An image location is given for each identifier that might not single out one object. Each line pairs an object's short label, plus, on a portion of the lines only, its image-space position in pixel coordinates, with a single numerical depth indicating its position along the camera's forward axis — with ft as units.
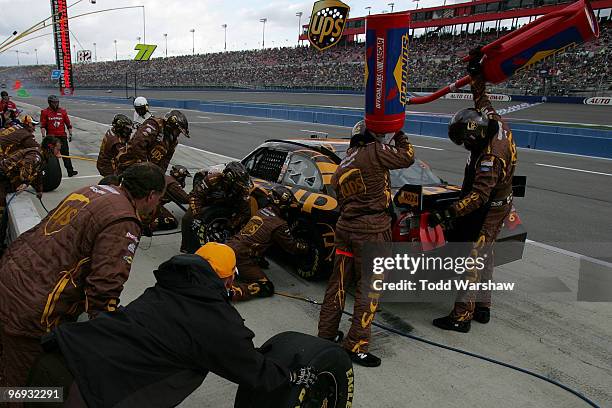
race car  13.39
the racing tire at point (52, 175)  28.71
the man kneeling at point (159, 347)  5.91
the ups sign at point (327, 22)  44.21
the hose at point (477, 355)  10.38
